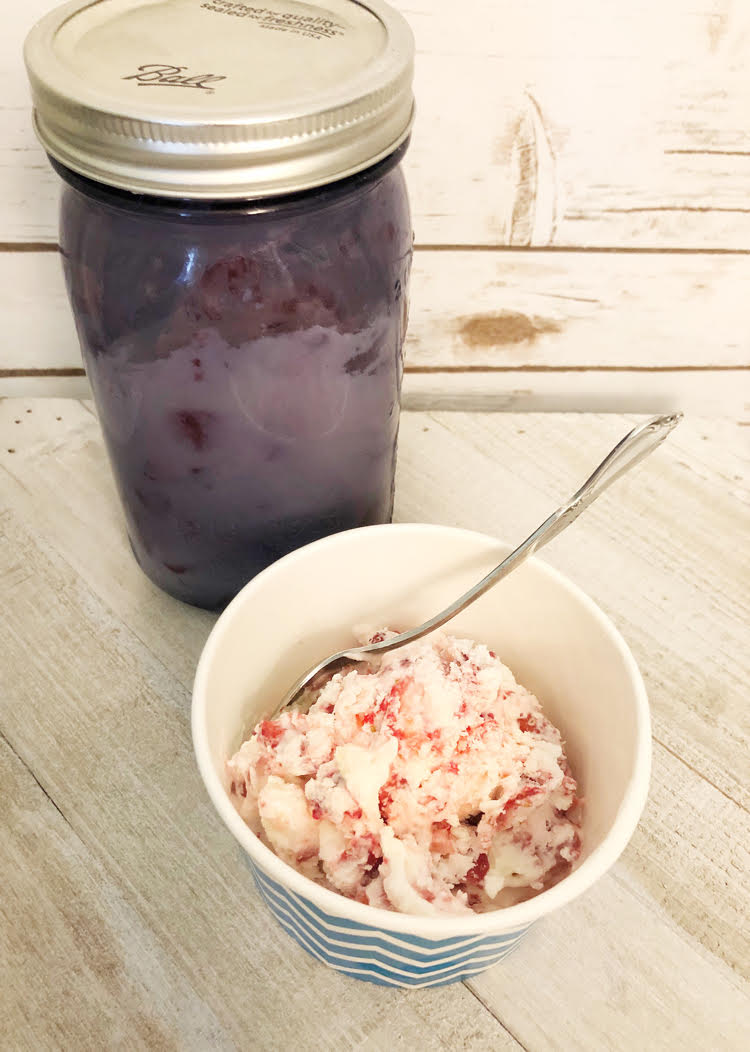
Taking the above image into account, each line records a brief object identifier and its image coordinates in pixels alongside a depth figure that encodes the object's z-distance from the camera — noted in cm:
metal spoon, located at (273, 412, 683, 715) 42
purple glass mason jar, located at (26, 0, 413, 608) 36
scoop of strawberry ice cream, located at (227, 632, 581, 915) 38
